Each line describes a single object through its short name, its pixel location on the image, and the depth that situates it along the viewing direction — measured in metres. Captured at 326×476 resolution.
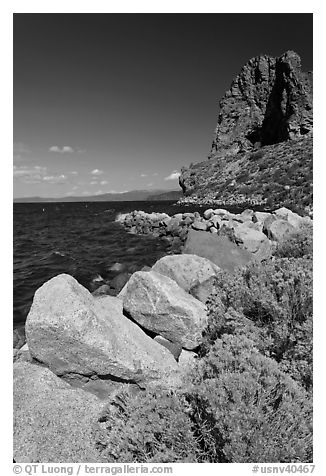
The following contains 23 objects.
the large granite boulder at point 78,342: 5.12
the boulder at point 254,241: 14.99
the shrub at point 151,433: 3.21
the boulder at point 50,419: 3.92
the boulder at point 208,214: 31.13
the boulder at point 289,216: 17.76
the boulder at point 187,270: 8.43
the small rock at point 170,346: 6.33
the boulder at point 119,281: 12.87
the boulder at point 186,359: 5.93
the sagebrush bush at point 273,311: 4.57
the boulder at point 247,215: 25.76
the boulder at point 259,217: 22.95
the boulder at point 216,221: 24.35
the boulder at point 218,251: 11.19
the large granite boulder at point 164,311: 6.50
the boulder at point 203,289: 7.92
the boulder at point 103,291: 12.02
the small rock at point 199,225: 25.11
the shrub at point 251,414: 2.98
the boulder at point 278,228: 15.95
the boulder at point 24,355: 5.67
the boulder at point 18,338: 8.09
